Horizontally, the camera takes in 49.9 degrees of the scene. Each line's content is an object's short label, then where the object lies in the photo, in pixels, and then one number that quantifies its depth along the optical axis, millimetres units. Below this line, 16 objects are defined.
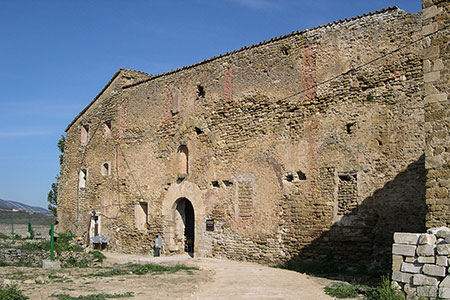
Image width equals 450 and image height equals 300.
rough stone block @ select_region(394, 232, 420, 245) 7008
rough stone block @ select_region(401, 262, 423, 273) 6869
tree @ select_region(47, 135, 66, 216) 28428
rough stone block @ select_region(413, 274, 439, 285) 6646
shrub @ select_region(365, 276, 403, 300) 6913
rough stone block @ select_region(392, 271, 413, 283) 6953
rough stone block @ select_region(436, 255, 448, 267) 6570
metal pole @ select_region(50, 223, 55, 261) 13734
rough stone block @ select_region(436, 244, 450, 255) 6562
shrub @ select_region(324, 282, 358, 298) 7887
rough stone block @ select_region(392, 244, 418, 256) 6969
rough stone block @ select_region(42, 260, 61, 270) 12430
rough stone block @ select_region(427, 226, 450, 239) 6750
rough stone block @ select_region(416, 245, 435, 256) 6738
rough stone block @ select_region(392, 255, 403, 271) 7086
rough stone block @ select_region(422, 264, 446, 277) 6598
